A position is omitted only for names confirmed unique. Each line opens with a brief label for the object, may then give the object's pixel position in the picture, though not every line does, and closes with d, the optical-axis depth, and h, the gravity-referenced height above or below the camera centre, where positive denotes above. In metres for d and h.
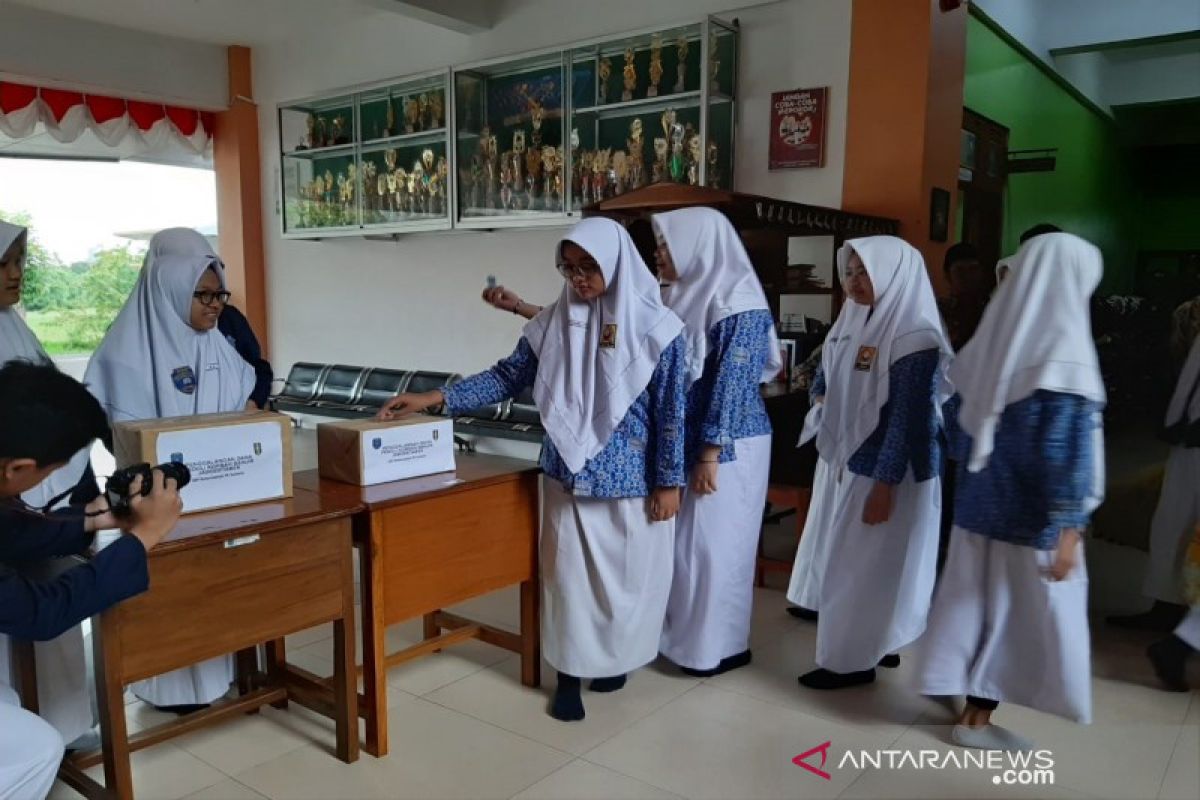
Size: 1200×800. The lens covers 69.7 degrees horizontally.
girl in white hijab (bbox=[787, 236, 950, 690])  2.48 -0.51
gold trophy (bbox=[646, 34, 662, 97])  4.78 +1.24
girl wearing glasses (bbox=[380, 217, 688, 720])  2.42 -0.46
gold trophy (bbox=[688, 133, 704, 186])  4.60 +0.70
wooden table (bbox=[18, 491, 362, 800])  1.84 -0.73
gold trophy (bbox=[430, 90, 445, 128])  5.70 +1.18
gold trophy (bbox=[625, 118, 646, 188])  4.88 +0.75
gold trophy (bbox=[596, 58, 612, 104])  5.03 +1.23
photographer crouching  1.49 -0.49
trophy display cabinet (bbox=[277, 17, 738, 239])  4.65 +0.95
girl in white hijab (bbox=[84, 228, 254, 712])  2.35 -0.19
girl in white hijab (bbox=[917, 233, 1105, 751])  1.99 -0.48
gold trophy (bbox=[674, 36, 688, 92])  4.68 +1.19
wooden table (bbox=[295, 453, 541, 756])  2.24 -0.72
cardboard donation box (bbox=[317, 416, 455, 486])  2.32 -0.45
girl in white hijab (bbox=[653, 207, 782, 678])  2.63 -0.43
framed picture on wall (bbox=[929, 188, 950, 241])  4.20 +0.38
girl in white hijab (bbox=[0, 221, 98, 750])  2.14 -0.87
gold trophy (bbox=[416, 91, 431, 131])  5.79 +1.18
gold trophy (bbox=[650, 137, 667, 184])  4.77 +0.71
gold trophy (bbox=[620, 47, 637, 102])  4.88 +1.20
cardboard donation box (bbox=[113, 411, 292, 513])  1.95 -0.39
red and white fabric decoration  6.22 +1.28
